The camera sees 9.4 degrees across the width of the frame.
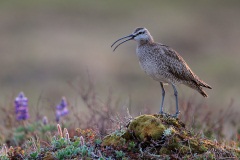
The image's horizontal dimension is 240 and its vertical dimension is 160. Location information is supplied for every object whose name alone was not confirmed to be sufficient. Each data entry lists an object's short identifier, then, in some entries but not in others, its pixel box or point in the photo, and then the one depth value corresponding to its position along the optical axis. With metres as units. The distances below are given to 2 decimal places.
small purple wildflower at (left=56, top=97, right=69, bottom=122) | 23.44
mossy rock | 14.62
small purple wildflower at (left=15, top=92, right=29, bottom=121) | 22.76
